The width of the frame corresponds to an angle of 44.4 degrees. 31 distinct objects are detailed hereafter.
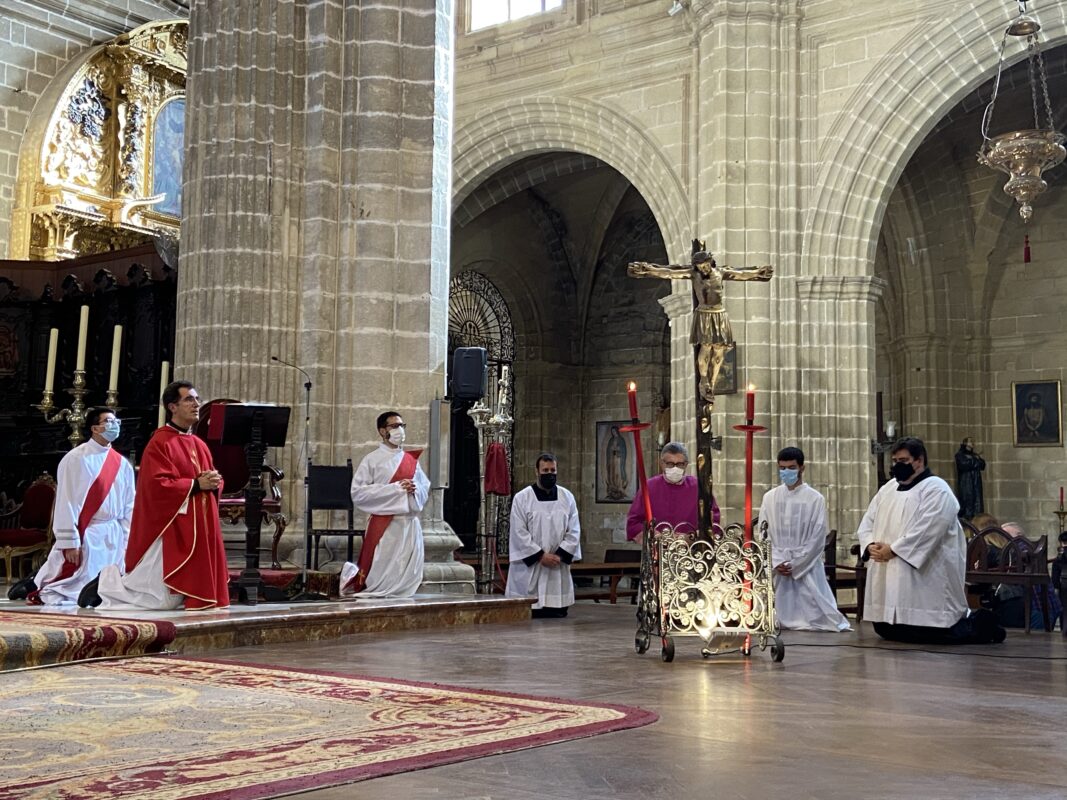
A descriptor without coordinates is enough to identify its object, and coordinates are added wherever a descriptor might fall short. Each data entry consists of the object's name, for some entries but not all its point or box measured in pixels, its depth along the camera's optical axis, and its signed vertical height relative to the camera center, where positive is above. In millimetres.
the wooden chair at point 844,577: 10562 -444
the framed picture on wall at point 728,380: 14930 +1687
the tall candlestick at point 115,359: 11867 +1482
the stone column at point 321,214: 9859 +2367
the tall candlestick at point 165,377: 11984 +1353
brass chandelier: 12820 +3739
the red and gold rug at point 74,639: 5711 -532
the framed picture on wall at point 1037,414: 19547 +1771
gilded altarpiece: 16203 +4728
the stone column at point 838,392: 15031 +1598
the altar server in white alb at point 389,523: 9008 +16
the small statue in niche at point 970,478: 19359 +781
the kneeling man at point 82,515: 9195 +52
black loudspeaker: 10141 +1177
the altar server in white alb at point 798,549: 9508 -150
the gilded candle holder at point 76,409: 12805 +1118
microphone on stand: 8516 +478
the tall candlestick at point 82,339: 12320 +1716
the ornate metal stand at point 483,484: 11758 +379
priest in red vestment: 7719 -70
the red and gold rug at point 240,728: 3301 -639
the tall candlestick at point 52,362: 12469 +1537
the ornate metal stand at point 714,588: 6629 -303
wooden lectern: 7891 +506
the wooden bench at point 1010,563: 9820 -250
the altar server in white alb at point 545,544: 10680 -141
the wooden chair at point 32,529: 12273 -70
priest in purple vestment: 9859 +214
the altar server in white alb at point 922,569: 8203 -245
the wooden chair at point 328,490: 9156 +244
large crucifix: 6555 +947
